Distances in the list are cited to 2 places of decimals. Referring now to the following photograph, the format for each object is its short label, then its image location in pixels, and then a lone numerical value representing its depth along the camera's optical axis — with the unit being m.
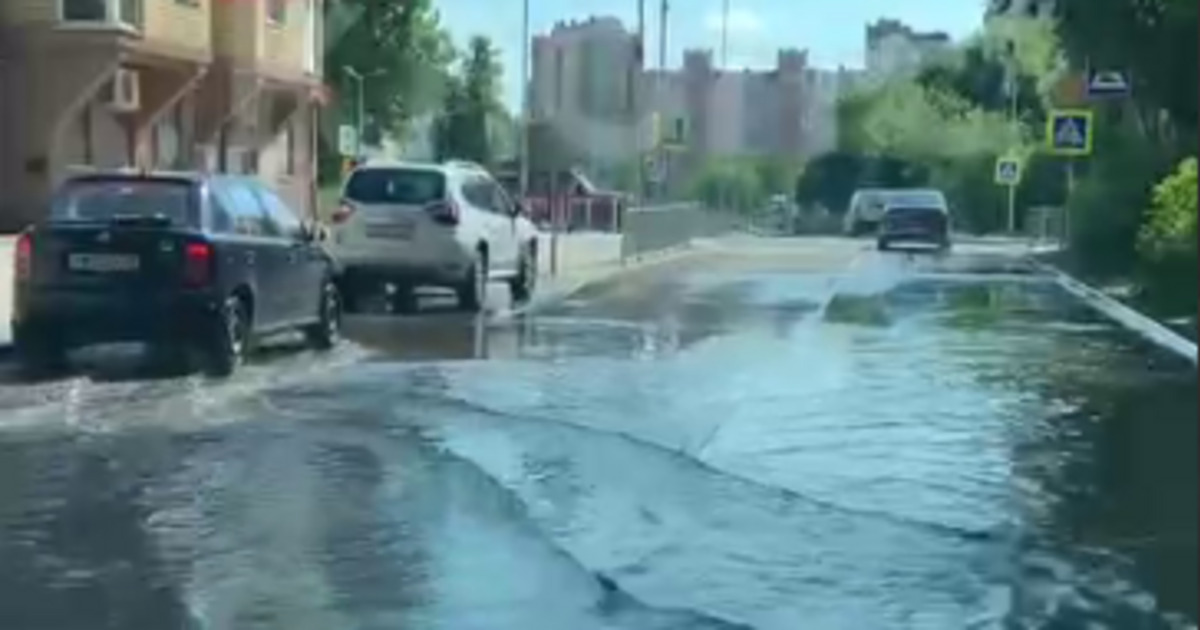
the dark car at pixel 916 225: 55.78
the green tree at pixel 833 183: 90.62
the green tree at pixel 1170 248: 24.59
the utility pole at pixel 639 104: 56.59
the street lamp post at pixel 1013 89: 82.56
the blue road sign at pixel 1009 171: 58.16
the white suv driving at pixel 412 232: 26.33
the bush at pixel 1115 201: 33.41
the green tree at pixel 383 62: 73.00
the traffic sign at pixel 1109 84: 31.48
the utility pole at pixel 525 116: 46.12
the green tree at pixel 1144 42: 28.09
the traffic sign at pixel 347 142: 48.09
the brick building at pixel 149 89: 37.41
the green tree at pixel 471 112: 89.25
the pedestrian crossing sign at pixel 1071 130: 37.88
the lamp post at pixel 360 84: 71.32
